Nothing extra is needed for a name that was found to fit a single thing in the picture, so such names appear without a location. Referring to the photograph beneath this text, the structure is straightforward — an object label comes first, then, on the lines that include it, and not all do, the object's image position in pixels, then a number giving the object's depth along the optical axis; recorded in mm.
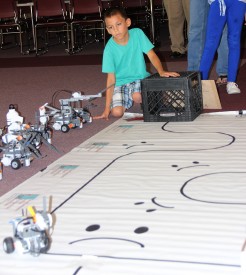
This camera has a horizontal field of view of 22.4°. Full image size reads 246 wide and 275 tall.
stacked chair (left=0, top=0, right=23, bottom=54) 8273
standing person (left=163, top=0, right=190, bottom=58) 6350
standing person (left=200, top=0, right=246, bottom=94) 4328
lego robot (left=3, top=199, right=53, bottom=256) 1984
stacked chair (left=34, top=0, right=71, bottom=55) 8039
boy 4005
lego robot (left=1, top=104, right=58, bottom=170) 3068
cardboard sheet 4000
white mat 1931
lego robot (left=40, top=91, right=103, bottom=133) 3705
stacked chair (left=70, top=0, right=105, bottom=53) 7863
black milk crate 3723
